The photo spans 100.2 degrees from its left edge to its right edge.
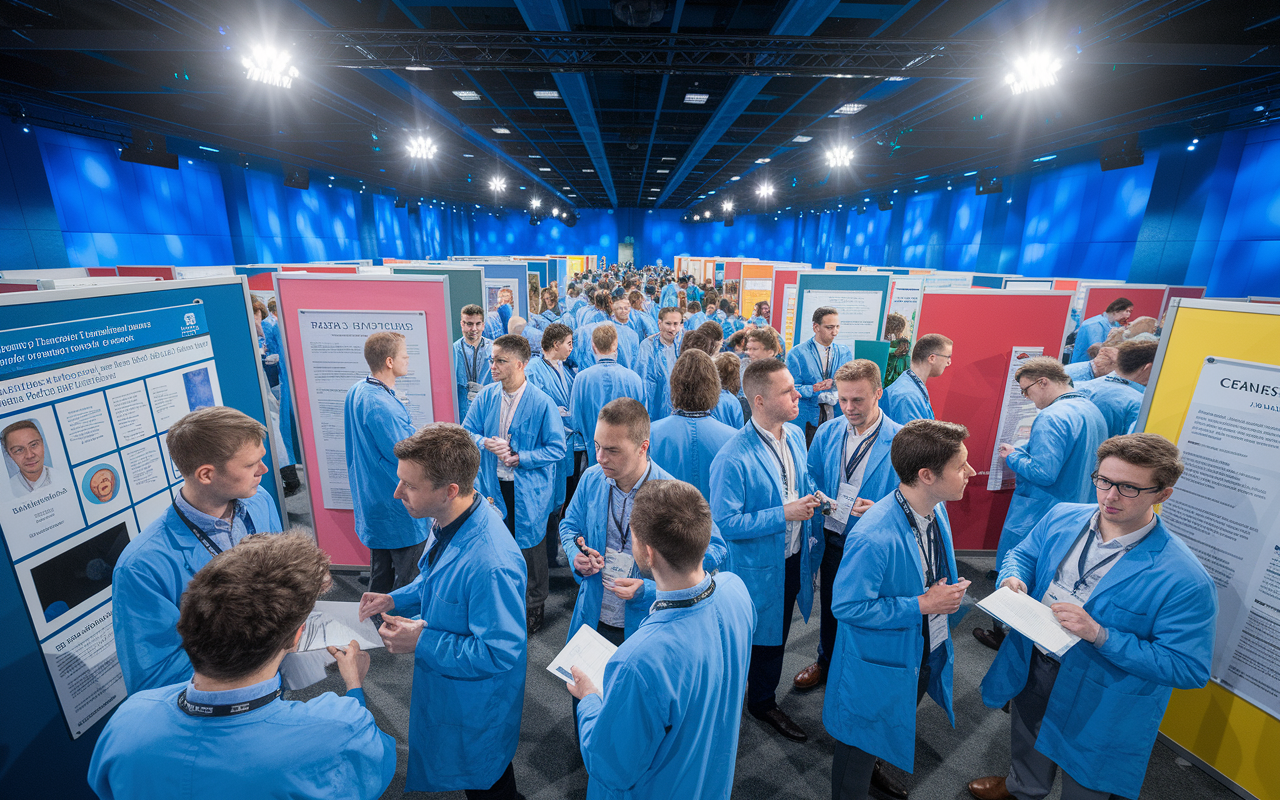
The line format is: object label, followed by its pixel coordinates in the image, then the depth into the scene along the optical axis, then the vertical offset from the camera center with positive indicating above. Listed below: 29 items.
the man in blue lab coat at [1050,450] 3.32 -1.09
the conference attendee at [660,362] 6.08 -1.09
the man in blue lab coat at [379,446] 3.25 -1.10
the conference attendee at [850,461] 3.01 -1.08
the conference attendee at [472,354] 5.41 -0.91
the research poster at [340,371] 3.95 -0.80
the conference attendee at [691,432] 3.02 -0.92
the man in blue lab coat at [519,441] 3.58 -1.15
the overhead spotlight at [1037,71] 5.95 +2.22
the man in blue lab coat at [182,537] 1.68 -0.93
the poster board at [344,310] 3.91 -0.40
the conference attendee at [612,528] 2.26 -1.15
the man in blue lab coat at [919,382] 3.78 -0.79
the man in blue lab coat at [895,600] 2.08 -1.26
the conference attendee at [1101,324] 7.20 -0.68
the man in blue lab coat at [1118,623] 1.91 -1.28
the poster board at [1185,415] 2.32 -0.72
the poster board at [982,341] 4.55 -0.57
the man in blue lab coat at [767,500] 2.64 -1.13
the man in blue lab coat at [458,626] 1.85 -1.24
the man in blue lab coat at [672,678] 1.36 -1.03
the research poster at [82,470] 1.89 -0.80
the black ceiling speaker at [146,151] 10.32 +2.08
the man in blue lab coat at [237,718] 1.13 -0.98
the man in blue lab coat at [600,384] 4.59 -0.99
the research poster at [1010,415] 4.56 -1.20
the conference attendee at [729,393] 3.89 -0.92
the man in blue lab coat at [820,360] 5.32 -0.91
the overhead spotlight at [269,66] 6.01 +2.18
